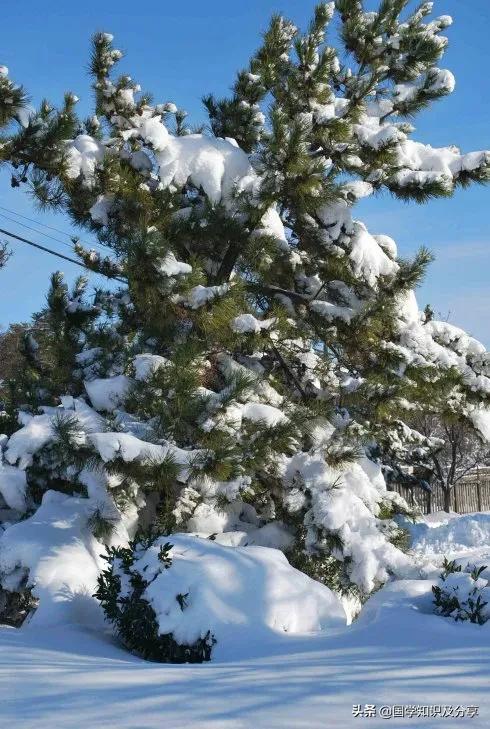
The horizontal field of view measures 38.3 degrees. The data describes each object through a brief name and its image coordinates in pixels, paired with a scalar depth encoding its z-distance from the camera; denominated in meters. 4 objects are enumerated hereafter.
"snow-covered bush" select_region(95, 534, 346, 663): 4.81
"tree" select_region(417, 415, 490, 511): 20.19
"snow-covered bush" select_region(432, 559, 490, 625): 4.90
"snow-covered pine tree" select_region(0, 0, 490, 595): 6.31
